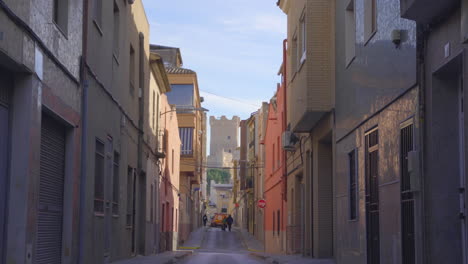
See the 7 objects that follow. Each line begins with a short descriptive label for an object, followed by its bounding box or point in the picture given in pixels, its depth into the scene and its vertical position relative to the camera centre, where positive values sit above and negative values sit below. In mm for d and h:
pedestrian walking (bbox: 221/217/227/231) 65688 -843
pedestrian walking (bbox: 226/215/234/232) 63909 -434
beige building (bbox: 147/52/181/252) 25438 +2613
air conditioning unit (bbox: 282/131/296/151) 22828 +2583
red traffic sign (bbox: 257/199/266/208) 39809 +798
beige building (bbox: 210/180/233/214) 130625 +3545
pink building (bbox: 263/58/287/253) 29531 +1855
